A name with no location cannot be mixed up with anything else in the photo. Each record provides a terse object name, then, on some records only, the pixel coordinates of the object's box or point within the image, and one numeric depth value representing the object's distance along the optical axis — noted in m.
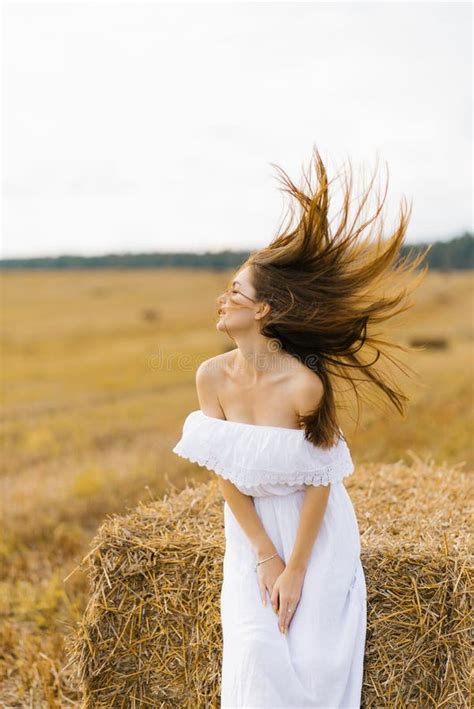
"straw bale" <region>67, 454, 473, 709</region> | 3.31
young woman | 3.01
